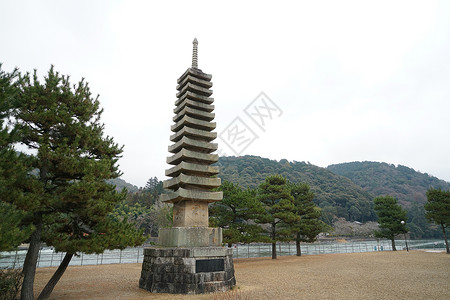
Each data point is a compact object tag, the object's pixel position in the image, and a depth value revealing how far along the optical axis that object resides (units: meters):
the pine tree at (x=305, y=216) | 27.59
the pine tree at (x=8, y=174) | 5.70
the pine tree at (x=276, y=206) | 24.84
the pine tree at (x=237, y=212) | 23.16
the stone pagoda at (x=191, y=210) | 11.21
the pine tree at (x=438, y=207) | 29.28
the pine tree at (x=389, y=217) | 35.47
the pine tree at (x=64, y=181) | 8.67
